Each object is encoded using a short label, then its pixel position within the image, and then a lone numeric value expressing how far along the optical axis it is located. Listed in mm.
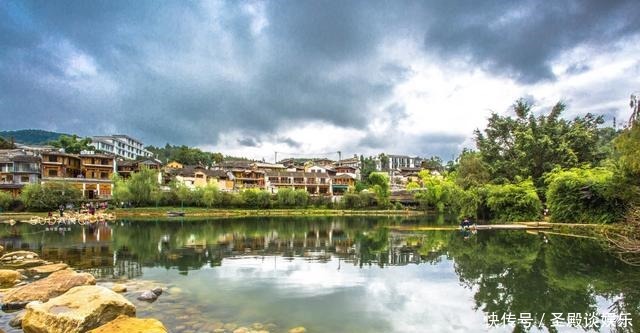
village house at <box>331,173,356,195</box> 98850
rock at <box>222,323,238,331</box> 11195
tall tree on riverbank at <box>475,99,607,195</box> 48906
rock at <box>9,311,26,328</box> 11145
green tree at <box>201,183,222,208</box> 67750
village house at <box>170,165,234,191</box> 85500
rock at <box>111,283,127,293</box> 15002
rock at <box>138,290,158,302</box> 13953
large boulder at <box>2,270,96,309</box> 12883
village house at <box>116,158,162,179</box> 80938
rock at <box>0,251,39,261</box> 21717
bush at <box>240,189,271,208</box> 71625
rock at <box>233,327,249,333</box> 10973
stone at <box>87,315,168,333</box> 9273
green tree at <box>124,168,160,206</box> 64250
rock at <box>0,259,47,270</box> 20297
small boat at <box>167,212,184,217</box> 62438
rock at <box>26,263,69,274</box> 18578
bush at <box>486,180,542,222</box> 43656
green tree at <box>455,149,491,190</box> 55291
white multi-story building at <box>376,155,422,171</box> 186175
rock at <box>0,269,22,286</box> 16156
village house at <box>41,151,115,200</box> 70375
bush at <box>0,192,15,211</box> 59219
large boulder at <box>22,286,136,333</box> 9711
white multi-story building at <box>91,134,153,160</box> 105688
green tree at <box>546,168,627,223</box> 33566
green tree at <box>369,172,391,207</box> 76062
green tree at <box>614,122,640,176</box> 15712
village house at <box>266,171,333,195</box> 93562
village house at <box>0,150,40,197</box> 70000
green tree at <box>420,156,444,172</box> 135250
